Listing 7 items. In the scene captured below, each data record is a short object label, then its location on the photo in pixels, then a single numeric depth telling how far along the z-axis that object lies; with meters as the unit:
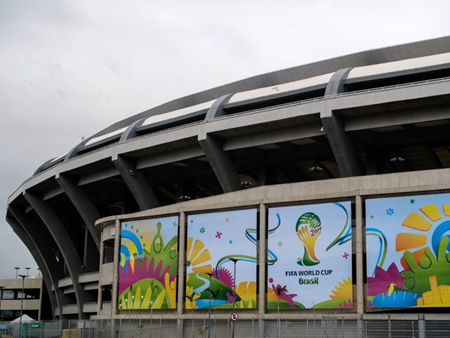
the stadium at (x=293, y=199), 43.50
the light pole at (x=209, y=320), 45.66
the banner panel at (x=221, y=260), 48.78
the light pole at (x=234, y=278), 48.33
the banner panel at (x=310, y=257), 44.97
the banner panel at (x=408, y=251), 41.94
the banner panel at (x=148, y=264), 53.09
